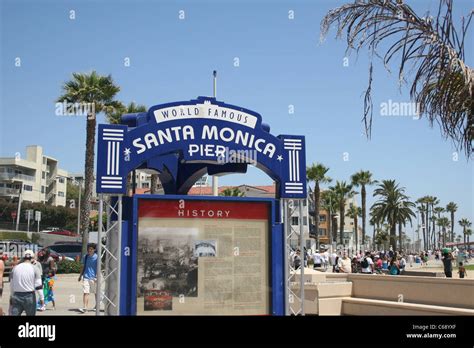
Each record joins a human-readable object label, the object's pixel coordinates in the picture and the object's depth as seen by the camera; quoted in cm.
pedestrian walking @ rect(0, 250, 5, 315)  1138
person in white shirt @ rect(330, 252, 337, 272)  3007
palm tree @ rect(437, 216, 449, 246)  17961
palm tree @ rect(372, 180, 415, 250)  8538
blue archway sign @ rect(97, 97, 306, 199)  979
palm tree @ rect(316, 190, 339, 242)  8946
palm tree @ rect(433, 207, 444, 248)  16339
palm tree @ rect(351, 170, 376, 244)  8469
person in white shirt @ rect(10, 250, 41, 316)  972
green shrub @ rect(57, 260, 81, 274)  3139
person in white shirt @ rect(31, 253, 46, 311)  1048
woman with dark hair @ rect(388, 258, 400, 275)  2222
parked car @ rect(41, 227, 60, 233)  7856
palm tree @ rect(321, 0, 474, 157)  633
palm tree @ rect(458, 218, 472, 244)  18450
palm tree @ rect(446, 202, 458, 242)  16288
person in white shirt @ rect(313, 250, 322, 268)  2822
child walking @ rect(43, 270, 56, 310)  1493
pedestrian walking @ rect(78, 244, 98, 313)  1373
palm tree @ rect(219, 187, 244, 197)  6228
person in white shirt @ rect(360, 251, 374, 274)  2461
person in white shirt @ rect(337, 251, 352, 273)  2162
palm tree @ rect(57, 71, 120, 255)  3105
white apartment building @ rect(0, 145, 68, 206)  7962
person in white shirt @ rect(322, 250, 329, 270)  2956
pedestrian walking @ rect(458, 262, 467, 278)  2284
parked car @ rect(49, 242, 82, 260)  3911
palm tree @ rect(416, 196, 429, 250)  13810
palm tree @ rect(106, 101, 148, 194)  3377
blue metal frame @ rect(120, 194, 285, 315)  956
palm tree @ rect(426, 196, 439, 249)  13688
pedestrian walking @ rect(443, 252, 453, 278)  1838
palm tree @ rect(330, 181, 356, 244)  8921
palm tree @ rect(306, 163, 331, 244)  6962
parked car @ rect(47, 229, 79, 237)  6541
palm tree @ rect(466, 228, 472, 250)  19338
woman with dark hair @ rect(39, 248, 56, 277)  1535
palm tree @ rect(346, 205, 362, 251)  11391
